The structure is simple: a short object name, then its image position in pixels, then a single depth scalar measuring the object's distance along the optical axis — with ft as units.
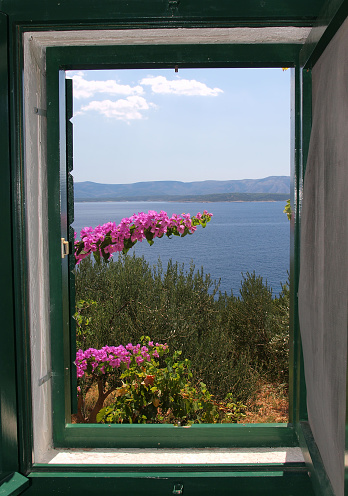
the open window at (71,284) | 4.78
